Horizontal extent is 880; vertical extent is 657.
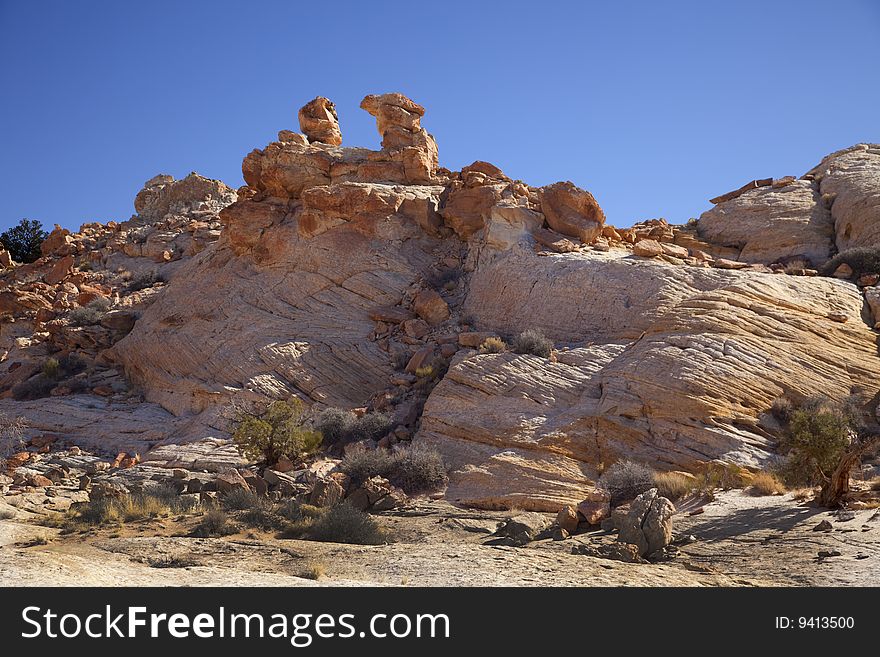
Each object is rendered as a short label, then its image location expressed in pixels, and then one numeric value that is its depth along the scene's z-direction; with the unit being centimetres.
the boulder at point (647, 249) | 2250
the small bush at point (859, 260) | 2202
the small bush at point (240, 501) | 1548
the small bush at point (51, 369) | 2636
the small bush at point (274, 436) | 1870
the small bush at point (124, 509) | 1450
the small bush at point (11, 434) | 2145
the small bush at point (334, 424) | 1969
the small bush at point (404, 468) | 1677
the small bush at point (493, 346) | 2012
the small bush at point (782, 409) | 1688
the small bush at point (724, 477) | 1501
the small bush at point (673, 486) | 1482
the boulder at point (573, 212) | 2466
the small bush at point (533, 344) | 1977
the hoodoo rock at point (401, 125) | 3003
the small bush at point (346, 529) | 1313
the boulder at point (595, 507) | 1387
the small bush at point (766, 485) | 1427
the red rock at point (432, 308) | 2384
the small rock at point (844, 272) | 2192
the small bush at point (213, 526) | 1353
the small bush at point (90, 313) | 2931
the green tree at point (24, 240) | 4681
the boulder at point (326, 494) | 1545
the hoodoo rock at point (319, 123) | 3164
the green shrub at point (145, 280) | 3284
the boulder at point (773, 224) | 2570
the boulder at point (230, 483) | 1647
